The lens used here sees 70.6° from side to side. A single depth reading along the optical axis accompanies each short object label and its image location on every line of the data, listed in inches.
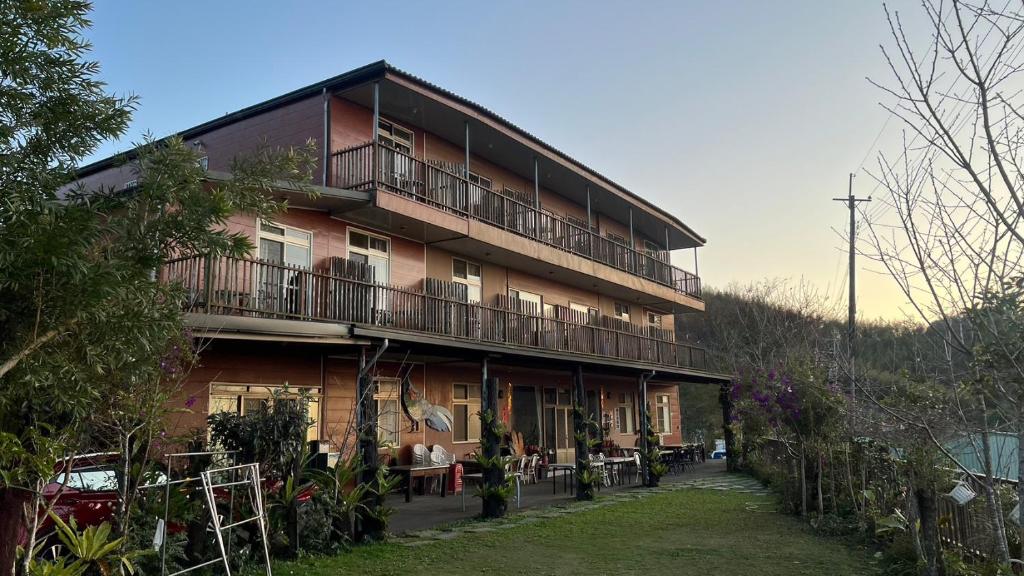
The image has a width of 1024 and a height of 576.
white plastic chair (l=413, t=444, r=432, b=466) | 612.7
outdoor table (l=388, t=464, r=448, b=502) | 562.9
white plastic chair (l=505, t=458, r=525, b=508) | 506.6
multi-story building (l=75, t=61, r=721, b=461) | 457.4
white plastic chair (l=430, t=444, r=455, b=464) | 621.9
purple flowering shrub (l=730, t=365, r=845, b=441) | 424.2
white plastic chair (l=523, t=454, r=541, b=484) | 698.8
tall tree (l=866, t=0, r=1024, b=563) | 161.0
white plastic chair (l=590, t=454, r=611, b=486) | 654.3
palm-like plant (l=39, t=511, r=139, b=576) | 242.7
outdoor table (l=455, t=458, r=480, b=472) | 597.3
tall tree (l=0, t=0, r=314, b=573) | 168.7
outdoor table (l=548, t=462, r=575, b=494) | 629.1
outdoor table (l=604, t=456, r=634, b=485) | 720.3
